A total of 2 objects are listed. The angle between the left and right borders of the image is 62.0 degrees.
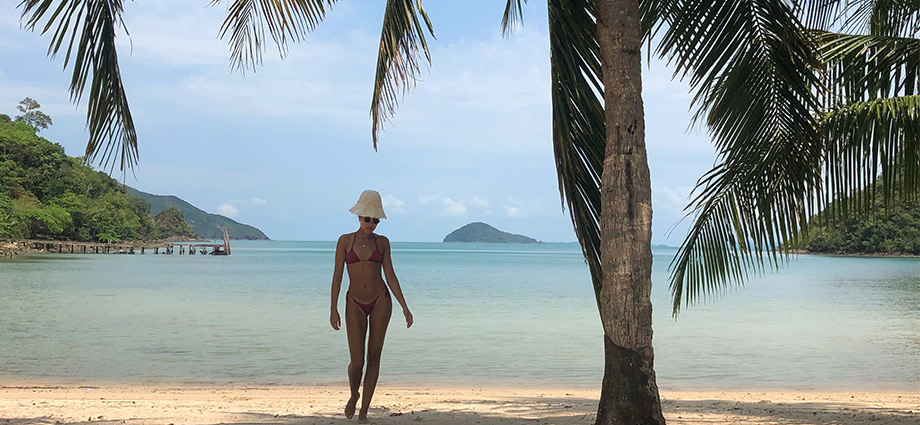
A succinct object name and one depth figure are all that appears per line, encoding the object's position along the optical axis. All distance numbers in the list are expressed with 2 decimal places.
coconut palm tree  3.99
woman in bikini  4.88
